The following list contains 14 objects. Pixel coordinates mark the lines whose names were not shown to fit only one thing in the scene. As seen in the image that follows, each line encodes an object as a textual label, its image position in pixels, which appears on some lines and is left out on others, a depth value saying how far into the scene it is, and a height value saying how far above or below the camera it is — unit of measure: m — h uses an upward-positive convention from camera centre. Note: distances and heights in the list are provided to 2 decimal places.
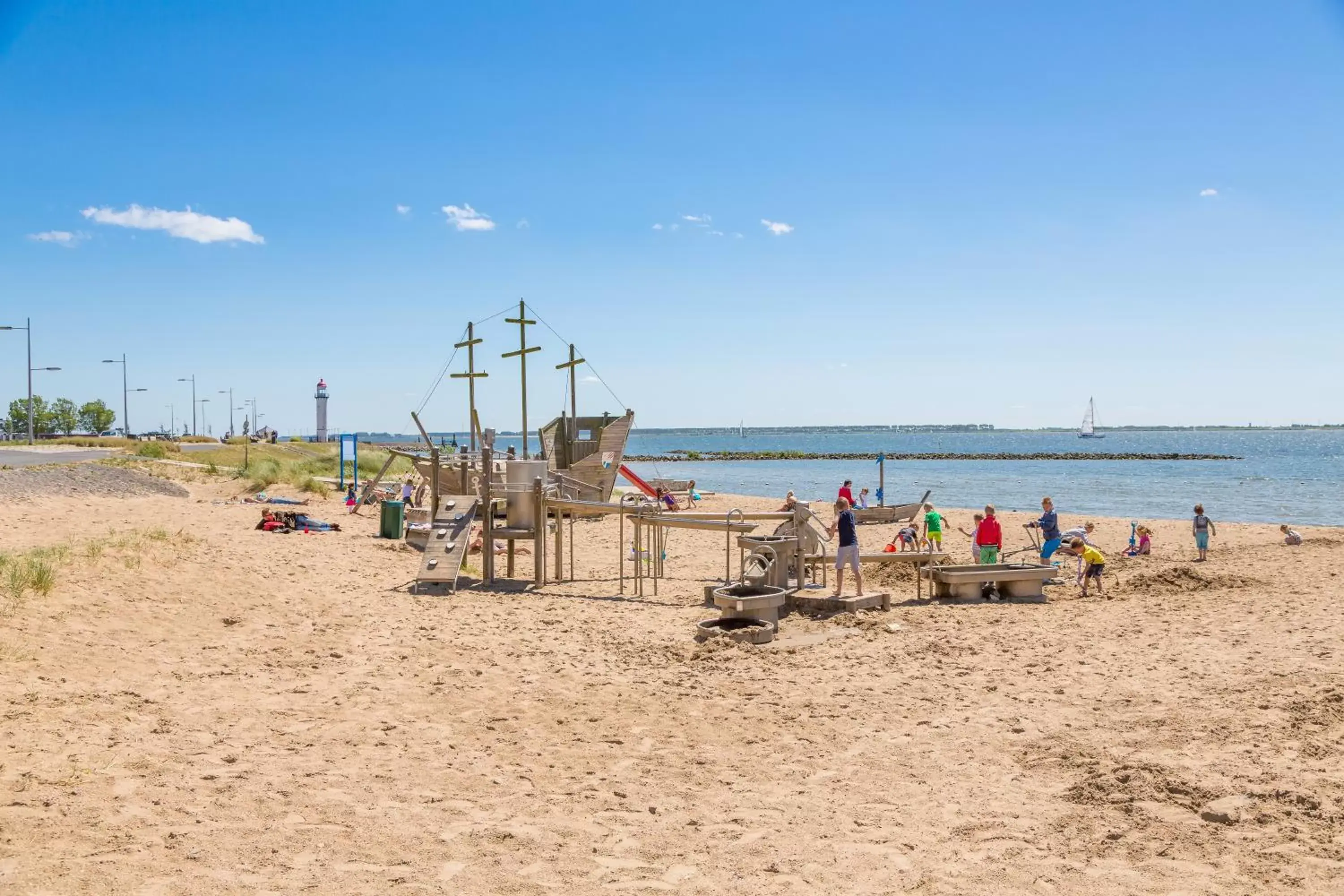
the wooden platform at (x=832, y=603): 12.34 -2.19
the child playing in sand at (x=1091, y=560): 13.77 -1.76
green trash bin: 19.52 -1.58
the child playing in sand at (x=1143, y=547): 18.86 -2.15
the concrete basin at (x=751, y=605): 11.39 -2.04
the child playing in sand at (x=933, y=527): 17.12 -1.55
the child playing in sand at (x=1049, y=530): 15.06 -1.44
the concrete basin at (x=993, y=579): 13.48 -2.02
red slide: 25.34 -0.99
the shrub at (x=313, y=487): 28.98 -1.23
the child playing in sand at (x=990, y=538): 15.01 -1.57
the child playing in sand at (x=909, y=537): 16.98 -1.75
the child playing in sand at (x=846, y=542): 12.53 -1.35
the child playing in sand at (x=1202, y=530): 17.53 -1.69
